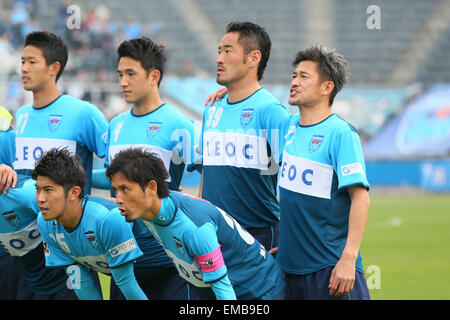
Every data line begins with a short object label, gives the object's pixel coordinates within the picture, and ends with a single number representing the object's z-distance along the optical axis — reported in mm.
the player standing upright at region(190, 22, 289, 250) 9617
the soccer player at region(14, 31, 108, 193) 10625
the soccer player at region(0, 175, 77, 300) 9437
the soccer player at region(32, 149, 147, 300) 8672
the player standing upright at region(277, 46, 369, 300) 7988
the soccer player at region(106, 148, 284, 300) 7793
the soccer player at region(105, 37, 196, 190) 10180
